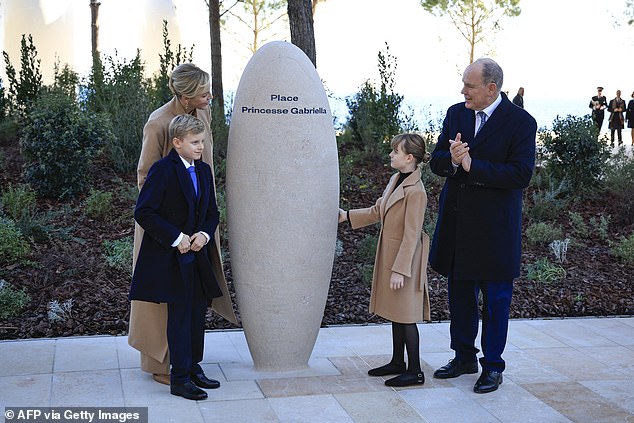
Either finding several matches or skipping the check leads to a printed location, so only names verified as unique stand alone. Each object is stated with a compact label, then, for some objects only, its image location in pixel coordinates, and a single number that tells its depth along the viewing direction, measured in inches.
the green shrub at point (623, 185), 367.6
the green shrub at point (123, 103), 377.1
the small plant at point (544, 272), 285.9
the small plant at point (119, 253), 270.5
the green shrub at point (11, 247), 271.4
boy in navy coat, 170.7
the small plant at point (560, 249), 305.1
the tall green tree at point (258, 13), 847.7
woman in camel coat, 179.0
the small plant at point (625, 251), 305.6
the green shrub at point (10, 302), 231.5
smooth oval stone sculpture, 183.0
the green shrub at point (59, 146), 334.3
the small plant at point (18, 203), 307.3
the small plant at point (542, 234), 324.2
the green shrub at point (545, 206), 357.4
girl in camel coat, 183.6
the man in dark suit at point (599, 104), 775.1
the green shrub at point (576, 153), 387.2
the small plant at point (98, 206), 320.8
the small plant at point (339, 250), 301.5
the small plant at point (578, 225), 339.5
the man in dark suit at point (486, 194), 181.2
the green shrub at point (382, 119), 417.7
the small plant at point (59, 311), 230.2
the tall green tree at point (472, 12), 951.0
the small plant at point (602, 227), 336.5
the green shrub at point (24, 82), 429.4
